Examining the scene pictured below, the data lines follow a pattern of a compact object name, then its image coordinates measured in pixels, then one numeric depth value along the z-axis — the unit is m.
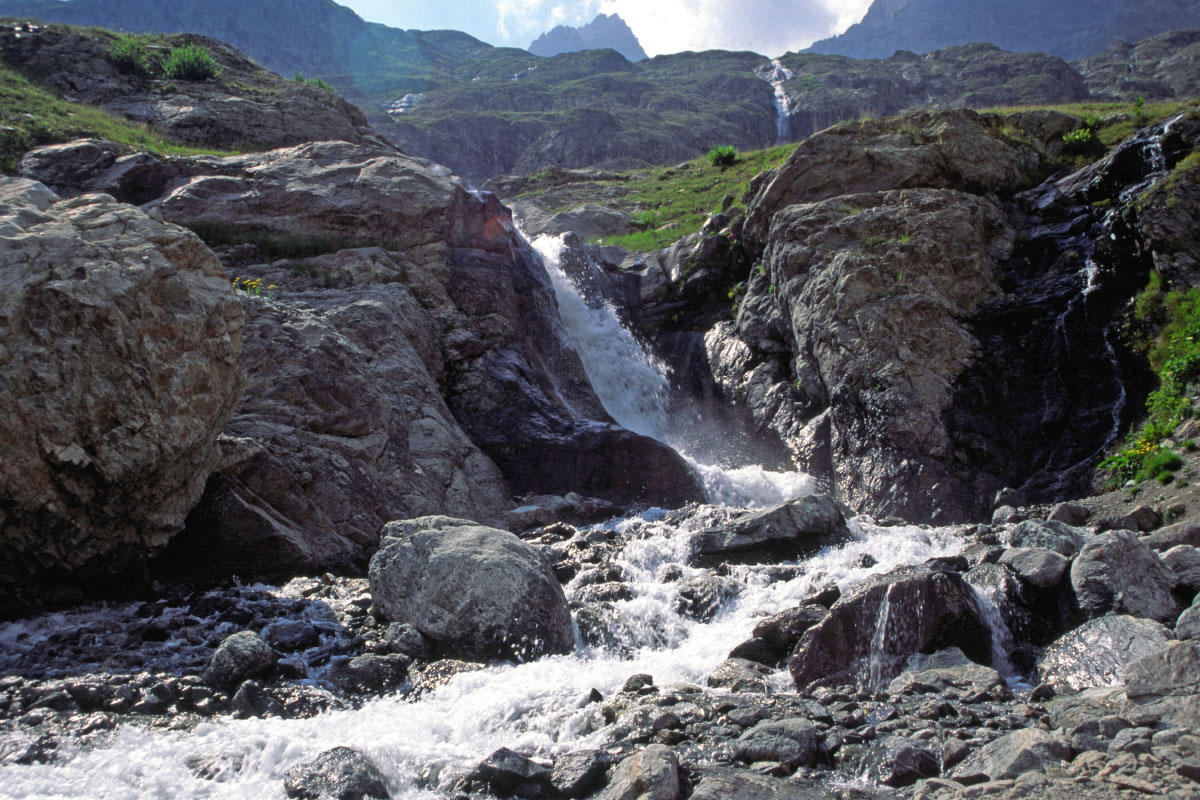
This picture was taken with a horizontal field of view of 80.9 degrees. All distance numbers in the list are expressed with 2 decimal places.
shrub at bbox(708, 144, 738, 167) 42.62
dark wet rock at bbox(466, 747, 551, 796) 5.13
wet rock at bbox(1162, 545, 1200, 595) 6.99
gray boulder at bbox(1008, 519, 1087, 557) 8.61
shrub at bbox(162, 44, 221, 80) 29.55
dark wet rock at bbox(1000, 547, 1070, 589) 7.70
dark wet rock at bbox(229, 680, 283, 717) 6.20
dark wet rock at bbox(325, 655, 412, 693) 7.00
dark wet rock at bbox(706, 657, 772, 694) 6.84
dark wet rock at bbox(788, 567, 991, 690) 6.98
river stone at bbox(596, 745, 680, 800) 4.61
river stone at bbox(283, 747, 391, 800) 5.00
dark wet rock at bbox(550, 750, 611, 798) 5.02
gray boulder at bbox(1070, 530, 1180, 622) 6.87
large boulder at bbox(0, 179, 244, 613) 7.71
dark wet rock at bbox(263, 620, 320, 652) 7.76
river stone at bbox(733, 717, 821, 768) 5.15
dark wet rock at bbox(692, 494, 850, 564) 11.09
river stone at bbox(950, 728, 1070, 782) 4.32
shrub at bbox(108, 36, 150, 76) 28.83
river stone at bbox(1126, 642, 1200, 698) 4.91
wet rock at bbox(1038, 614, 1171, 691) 6.14
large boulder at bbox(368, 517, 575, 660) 7.88
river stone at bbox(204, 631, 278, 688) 6.66
